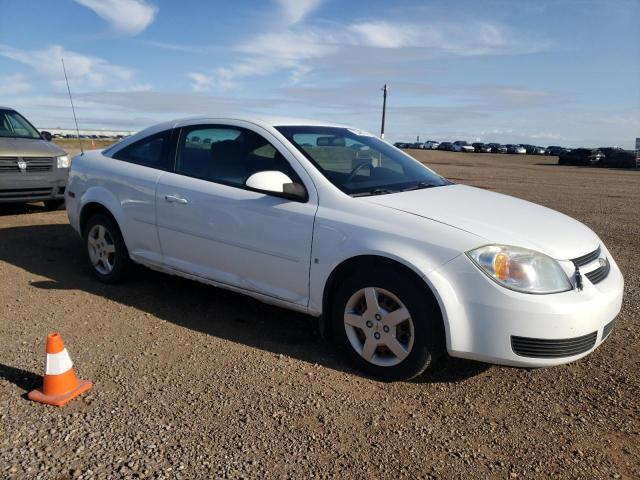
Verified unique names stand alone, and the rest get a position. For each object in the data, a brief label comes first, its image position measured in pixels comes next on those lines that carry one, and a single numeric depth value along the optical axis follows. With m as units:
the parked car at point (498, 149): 67.50
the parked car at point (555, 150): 64.50
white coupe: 3.15
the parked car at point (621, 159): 36.75
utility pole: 41.31
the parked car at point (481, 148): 67.81
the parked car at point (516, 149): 65.17
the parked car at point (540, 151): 65.23
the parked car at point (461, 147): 68.00
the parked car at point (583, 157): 39.47
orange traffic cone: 3.12
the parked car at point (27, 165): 8.43
